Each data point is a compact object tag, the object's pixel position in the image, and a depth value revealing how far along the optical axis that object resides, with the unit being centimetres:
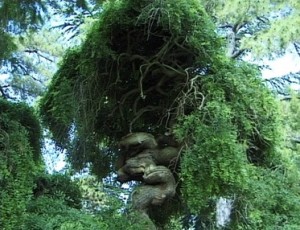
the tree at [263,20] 661
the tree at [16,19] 498
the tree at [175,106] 442
